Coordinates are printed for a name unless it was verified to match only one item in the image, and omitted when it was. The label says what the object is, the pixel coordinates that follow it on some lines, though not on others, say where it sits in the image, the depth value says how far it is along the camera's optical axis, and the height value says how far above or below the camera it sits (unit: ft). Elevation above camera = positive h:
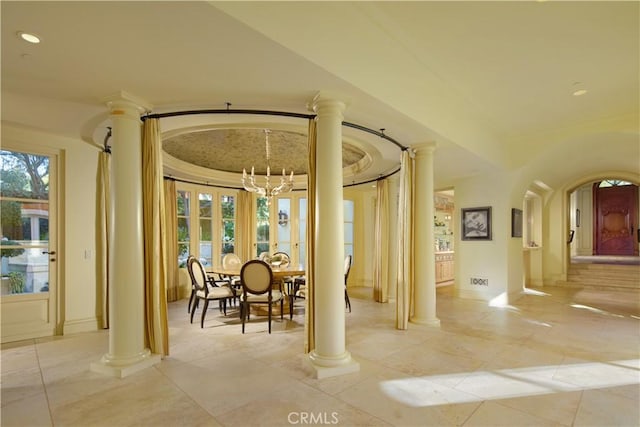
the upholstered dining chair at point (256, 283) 14.30 -2.74
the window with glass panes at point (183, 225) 23.45 -0.31
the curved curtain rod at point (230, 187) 21.38 +2.75
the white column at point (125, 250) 9.87 -0.87
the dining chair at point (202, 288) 15.20 -3.19
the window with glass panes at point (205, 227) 24.66 -0.49
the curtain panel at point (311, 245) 10.50 -0.82
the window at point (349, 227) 27.66 -0.65
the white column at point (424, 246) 14.96 -1.26
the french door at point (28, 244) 12.93 -0.89
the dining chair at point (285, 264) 16.70 -2.51
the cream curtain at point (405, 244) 14.53 -1.14
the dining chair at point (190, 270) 15.67 -2.36
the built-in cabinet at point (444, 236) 28.76 -1.83
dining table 15.48 -2.59
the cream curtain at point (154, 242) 10.54 -0.69
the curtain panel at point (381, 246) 20.86 -1.76
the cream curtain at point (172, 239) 21.56 -1.22
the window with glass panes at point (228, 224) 25.87 -0.30
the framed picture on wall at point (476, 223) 20.46 -0.31
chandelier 18.30 +1.79
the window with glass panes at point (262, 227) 27.32 -0.59
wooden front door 39.93 -0.40
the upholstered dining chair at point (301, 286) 17.29 -3.68
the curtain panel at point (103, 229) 14.62 -0.34
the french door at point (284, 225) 27.55 -0.45
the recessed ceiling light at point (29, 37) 6.77 +3.85
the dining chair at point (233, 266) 18.35 -2.64
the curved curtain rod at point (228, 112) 10.50 +3.49
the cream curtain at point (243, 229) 26.48 -0.70
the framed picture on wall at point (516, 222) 20.51 -0.28
